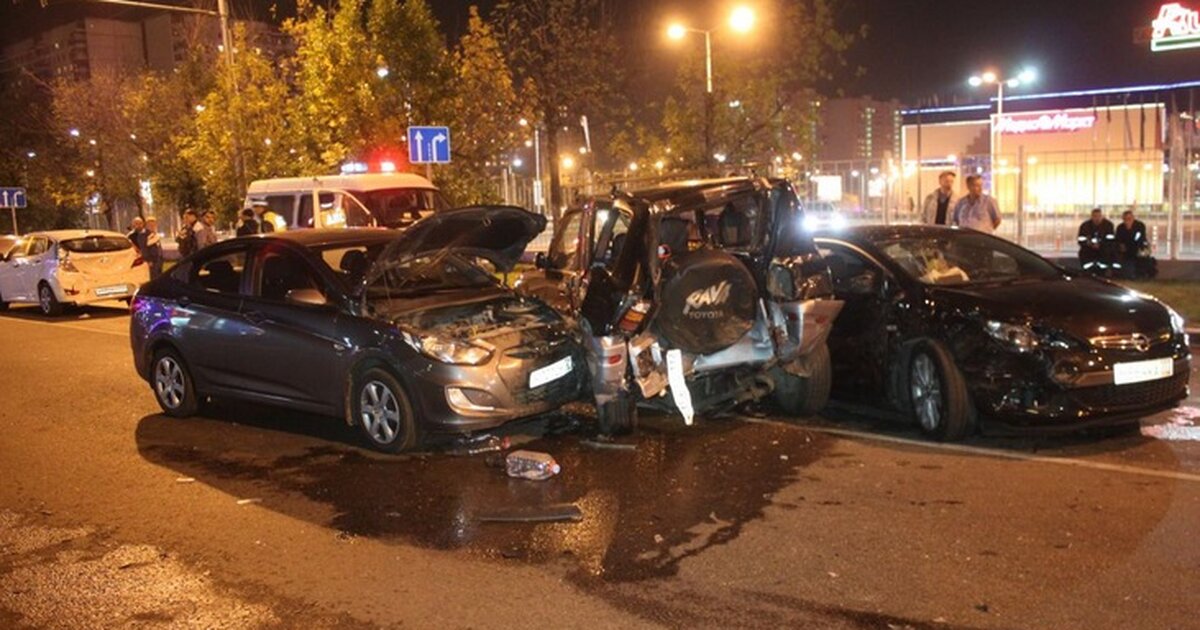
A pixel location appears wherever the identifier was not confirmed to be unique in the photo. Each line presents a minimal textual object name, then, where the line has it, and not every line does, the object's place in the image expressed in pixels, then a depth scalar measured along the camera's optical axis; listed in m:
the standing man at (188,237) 18.16
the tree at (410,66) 20.47
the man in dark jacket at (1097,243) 15.48
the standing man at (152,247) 19.36
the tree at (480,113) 21.64
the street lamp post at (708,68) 23.84
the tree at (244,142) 23.22
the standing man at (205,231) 17.98
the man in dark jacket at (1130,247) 15.44
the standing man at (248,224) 16.38
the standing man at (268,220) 16.67
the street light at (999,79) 31.19
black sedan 6.48
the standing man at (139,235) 19.33
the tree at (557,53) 24.95
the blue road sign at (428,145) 15.66
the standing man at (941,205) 12.09
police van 17.33
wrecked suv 6.81
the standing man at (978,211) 11.62
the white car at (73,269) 17.34
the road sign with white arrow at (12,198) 28.11
